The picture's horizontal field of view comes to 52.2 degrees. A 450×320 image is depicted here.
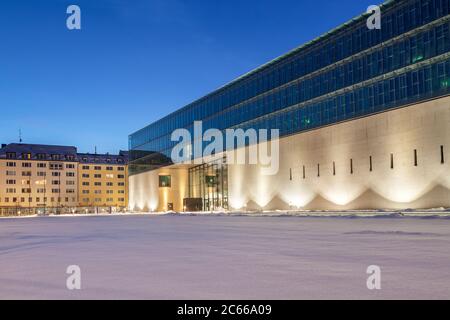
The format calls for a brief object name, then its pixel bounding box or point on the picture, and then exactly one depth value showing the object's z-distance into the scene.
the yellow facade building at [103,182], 153.12
